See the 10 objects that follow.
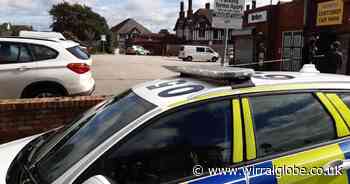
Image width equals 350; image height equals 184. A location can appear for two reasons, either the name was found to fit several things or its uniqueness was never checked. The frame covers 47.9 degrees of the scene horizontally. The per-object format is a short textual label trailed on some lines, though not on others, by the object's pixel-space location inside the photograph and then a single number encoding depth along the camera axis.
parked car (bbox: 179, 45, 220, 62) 41.09
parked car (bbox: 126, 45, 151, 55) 57.47
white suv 6.86
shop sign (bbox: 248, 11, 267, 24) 22.53
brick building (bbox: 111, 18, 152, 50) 90.49
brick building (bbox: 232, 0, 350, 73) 16.08
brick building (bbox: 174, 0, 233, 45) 67.31
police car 2.18
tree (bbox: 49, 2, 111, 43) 68.62
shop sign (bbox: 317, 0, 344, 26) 15.82
